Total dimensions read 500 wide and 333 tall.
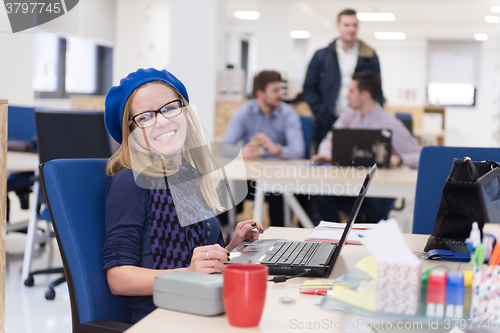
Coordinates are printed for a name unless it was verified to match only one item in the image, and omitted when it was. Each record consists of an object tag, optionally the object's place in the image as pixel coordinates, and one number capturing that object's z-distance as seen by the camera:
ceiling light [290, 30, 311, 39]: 11.92
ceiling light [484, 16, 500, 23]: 9.27
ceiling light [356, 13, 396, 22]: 9.30
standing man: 4.18
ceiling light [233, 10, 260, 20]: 9.93
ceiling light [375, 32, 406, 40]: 11.48
